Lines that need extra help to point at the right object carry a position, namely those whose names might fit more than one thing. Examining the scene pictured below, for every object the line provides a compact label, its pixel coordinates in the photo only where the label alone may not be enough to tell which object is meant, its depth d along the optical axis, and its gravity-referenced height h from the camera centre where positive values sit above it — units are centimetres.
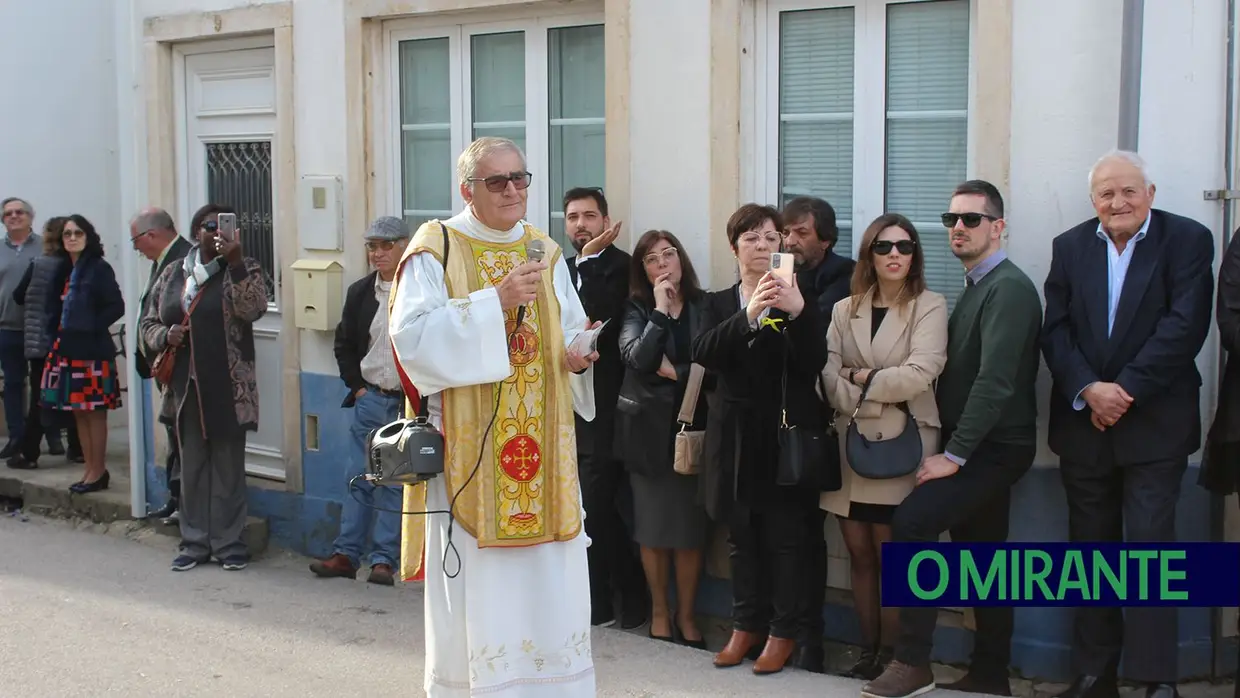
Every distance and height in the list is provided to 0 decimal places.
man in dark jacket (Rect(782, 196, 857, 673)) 599 -17
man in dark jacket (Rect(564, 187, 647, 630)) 655 -91
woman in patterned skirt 944 -82
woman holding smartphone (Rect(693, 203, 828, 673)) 564 -81
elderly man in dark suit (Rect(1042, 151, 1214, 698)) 530 -49
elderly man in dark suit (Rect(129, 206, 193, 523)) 802 -8
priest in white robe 466 -74
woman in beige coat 561 -51
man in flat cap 733 -81
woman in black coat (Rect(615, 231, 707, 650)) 621 -83
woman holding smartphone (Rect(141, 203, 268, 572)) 768 -76
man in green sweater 548 -72
